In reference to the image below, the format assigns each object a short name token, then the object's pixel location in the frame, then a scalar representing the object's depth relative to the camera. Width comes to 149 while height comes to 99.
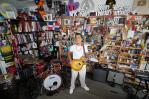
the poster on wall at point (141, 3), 2.84
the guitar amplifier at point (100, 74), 3.24
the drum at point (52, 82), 2.58
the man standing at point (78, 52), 2.65
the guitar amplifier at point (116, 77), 3.07
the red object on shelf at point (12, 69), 3.14
